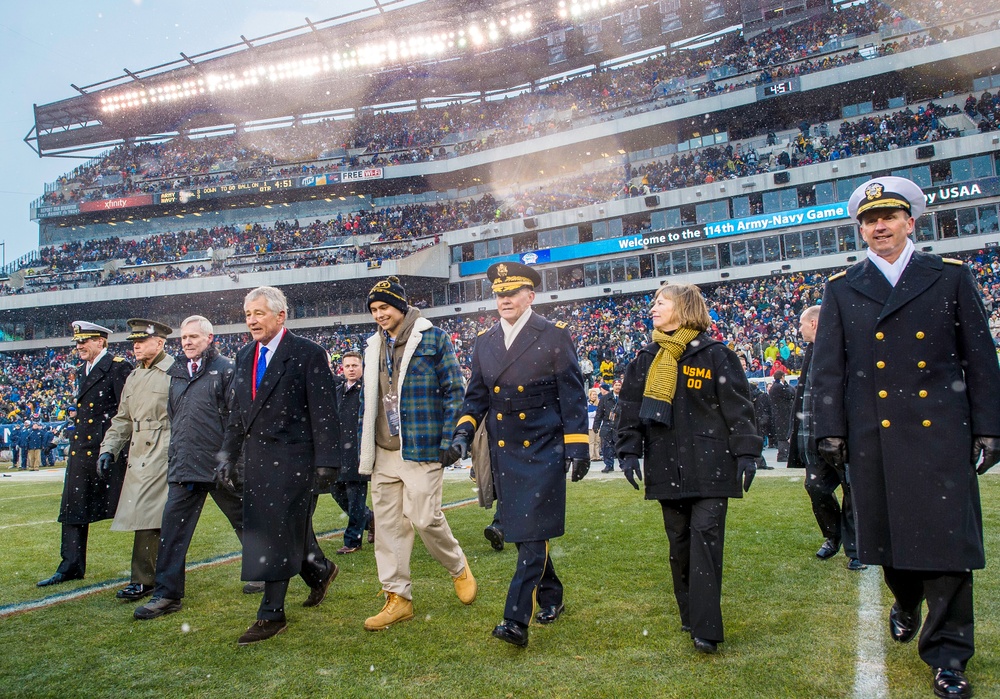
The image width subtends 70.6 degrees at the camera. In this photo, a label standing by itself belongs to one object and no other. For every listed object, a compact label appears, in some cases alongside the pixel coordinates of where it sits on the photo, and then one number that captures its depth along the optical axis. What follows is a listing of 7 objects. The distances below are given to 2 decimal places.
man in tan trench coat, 5.15
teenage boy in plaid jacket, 4.35
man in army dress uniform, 3.91
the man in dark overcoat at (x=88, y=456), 5.81
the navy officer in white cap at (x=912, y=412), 2.96
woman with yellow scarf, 3.58
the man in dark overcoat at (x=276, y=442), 4.15
